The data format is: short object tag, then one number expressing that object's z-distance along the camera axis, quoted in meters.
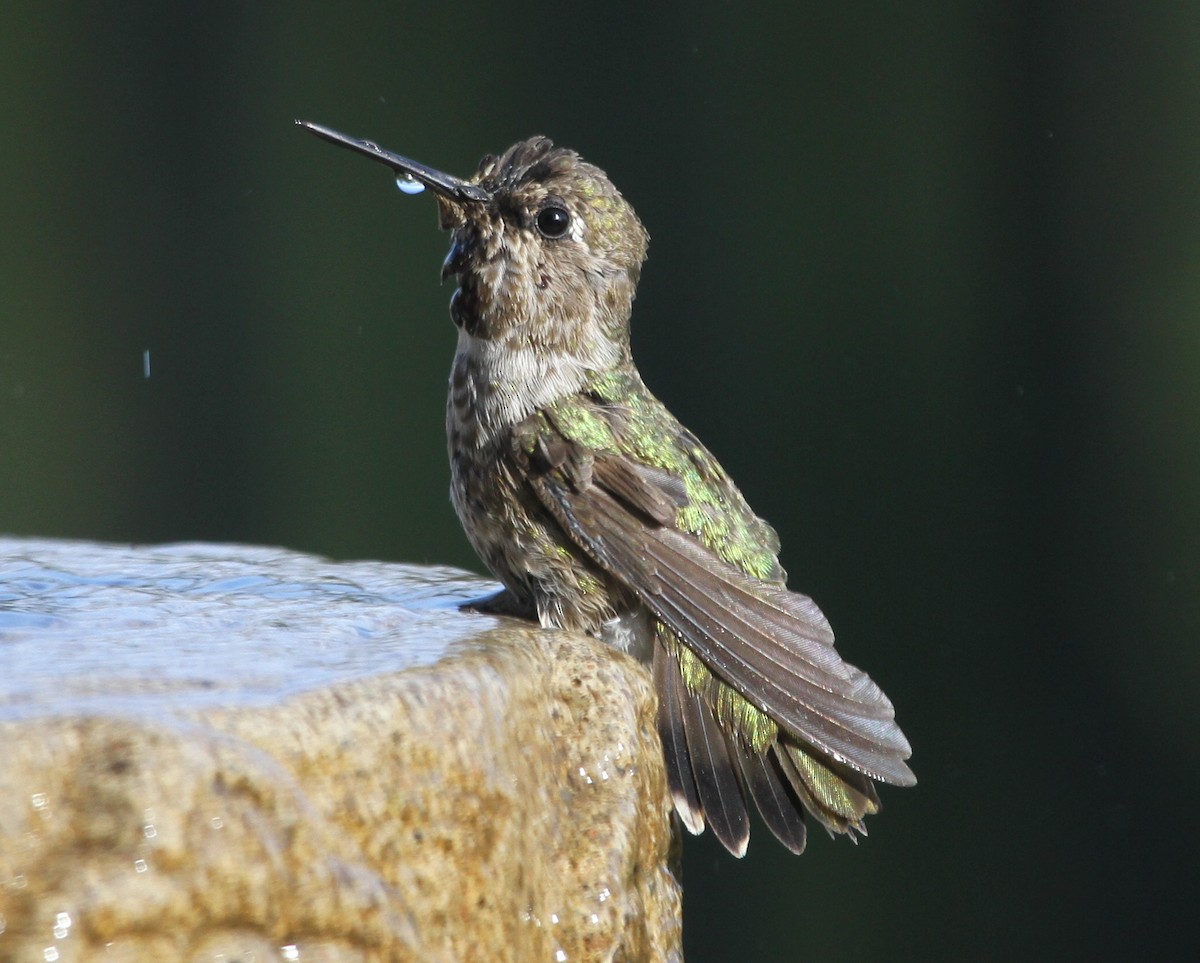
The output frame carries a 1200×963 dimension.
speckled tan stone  2.03
